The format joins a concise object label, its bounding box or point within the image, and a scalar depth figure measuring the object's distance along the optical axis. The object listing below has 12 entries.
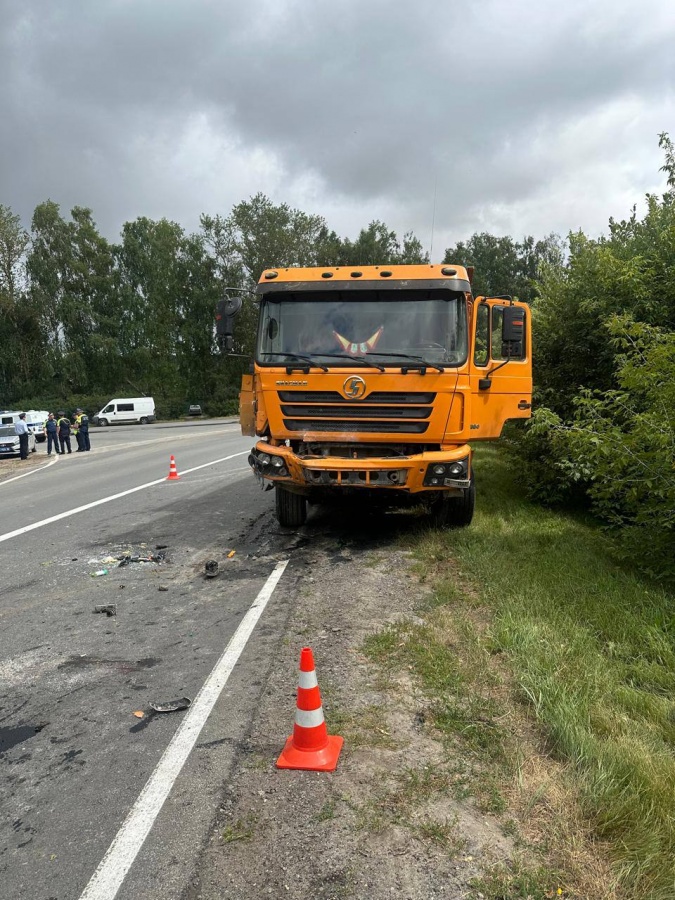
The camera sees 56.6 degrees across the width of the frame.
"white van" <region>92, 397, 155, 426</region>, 50.34
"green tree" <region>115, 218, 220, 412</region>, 58.38
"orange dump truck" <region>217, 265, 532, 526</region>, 6.62
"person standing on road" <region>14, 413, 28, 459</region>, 21.42
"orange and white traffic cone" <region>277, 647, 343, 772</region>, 2.99
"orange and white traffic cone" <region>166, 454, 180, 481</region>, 13.08
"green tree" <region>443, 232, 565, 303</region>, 72.38
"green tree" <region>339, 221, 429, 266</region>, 67.44
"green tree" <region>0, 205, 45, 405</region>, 54.31
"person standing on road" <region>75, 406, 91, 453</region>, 23.61
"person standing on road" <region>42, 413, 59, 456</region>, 23.58
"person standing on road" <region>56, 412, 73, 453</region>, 23.22
